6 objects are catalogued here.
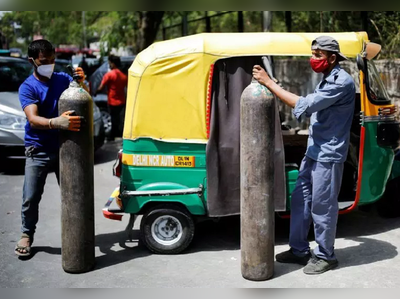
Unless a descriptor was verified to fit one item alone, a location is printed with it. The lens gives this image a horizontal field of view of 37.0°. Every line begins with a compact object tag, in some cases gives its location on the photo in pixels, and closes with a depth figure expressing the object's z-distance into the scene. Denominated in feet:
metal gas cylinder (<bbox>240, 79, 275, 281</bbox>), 15.78
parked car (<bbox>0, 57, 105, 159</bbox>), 30.37
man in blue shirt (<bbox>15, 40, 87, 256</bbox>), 17.85
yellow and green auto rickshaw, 18.02
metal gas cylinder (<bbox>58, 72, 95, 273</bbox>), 16.58
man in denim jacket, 16.05
